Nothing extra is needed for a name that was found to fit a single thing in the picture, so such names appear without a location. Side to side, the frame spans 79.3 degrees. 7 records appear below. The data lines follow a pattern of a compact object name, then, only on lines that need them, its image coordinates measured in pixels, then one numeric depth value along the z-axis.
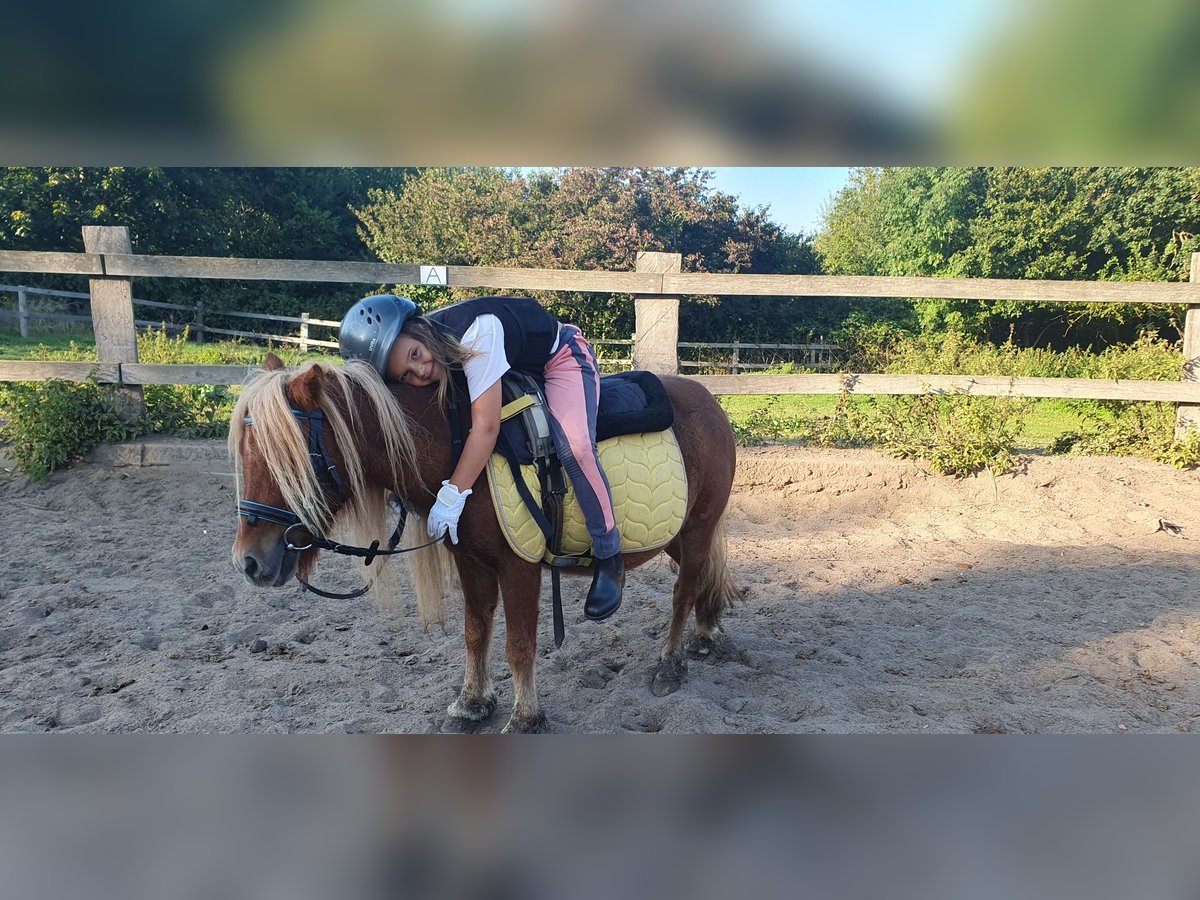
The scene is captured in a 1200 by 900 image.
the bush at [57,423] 6.33
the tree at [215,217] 16.52
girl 2.61
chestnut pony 2.35
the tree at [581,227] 15.85
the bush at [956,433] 6.81
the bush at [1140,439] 6.93
